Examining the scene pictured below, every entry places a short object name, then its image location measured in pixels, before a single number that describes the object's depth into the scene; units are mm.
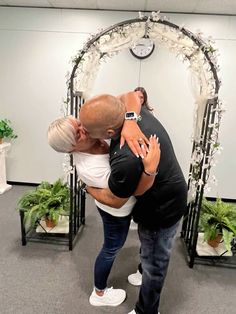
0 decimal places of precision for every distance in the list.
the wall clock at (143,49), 3291
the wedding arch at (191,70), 1911
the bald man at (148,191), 1160
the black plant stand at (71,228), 2314
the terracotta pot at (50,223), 2428
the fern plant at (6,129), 3434
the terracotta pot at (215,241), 2240
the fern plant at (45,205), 2314
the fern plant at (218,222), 2117
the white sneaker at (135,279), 1972
